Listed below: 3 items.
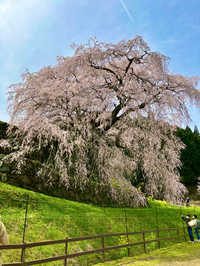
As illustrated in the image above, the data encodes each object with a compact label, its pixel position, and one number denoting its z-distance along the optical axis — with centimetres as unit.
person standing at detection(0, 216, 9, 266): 221
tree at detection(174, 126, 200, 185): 3244
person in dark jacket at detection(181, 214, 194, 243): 850
